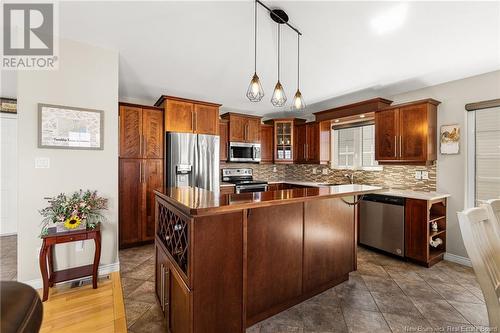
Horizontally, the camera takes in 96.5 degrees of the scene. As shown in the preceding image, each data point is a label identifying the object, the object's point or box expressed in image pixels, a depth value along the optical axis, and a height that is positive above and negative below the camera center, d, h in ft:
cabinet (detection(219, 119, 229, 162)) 15.49 +1.74
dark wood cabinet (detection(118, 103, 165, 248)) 11.16 -0.27
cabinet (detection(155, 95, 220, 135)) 12.02 +2.75
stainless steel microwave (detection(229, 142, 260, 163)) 15.62 +0.88
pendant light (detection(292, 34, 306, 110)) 7.88 +2.20
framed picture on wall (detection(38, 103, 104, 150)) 7.48 +1.27
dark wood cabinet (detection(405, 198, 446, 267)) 9.39 -2.95
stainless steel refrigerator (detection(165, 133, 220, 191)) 11.91 +0.21
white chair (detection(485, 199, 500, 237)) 4.67 -0.97
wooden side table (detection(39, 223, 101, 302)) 6.79 -3.09
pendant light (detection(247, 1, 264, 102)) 6.83 +2.28
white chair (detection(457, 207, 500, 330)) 3.56 -1.54
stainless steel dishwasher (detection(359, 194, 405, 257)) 10.14 -2.81
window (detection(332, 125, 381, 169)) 13.61 +1.10
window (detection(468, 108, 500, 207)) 9.34 +0.43
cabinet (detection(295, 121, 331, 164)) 15.46 +1.59
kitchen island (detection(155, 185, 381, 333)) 4.39 -2.15
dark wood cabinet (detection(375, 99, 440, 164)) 10.35 +1.57
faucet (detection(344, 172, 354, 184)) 14.35 -0.81
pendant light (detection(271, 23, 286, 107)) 7.30 +2.23
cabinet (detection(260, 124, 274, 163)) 17.33 +1.66
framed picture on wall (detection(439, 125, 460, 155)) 10.08 +1.18
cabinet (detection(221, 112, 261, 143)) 15.61 +2.65
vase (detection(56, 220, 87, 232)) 7.17 -2.08
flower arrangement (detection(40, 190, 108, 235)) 7.11 -1.54
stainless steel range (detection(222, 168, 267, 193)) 15.14 -1.17
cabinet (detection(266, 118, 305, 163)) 17.16 +2.02
